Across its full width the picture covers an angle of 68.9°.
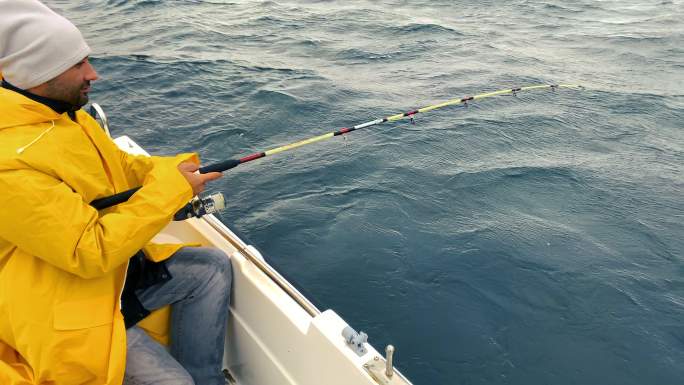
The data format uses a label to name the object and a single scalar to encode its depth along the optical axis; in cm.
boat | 214
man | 171
